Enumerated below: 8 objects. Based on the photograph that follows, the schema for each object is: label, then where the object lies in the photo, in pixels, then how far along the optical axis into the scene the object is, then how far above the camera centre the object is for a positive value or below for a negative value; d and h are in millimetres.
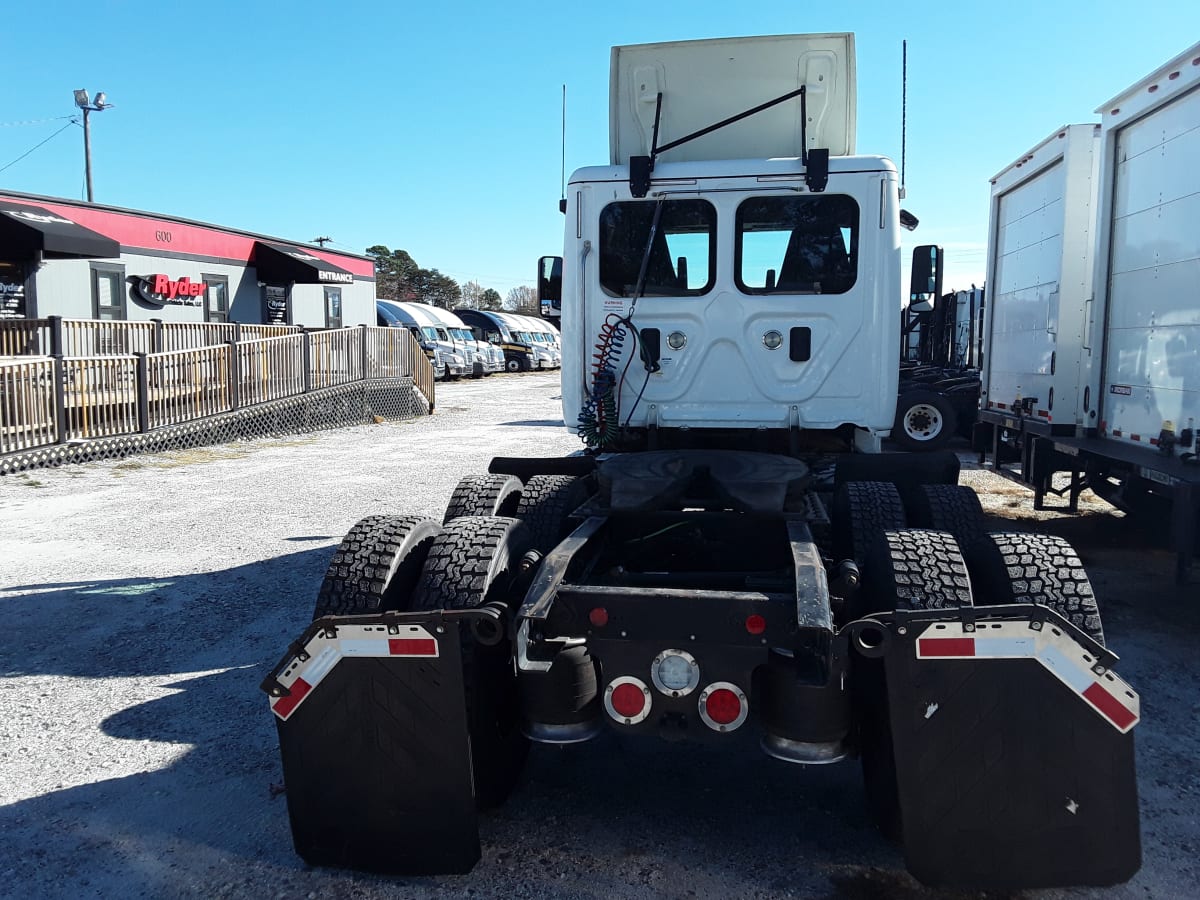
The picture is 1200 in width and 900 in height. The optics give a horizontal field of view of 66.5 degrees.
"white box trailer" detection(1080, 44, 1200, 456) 5668 +659
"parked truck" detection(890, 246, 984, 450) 13836 -579
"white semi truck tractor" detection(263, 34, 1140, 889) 2623 -894
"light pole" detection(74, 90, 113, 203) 34281 +9096
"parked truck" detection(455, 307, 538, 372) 41406 +883
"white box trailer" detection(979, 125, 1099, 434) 7336 +723
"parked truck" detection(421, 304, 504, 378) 34938 +297
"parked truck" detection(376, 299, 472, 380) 32875 +640
